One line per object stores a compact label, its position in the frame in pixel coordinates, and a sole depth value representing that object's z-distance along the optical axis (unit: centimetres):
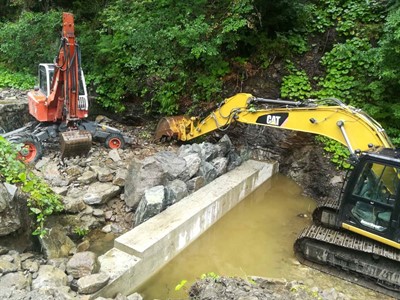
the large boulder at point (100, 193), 555
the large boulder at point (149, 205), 512
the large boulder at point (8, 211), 396
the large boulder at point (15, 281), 331
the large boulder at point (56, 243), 430
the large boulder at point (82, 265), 379
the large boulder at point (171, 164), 598
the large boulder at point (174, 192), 551
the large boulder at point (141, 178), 560
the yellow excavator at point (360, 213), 459
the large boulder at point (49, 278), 350
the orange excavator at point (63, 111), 630
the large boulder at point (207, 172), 652
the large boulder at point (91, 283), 360
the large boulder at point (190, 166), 612
